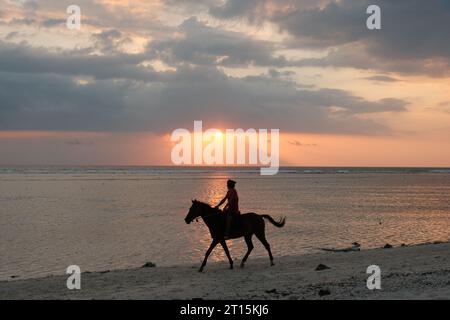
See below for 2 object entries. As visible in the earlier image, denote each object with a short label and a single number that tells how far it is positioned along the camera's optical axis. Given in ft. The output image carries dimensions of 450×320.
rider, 50.70
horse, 50.34
